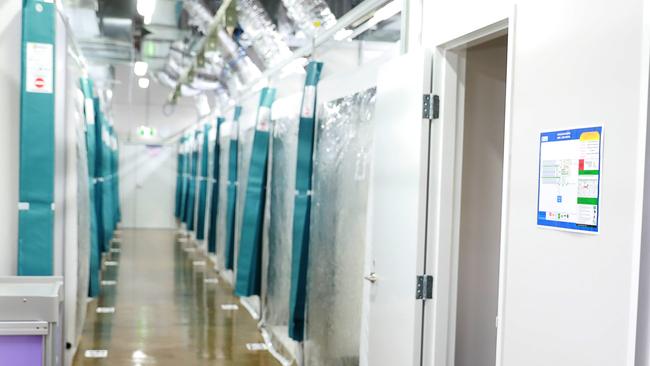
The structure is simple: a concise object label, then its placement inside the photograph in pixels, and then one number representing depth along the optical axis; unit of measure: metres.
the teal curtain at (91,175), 5.78
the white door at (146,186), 15.09
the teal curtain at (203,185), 10.43
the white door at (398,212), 2.74
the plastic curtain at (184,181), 13.40
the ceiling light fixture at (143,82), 12.55
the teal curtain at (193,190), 12.07
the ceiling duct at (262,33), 5.80
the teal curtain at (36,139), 3.33
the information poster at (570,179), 1.71
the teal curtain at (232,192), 7.12
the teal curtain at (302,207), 4.30
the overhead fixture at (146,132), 14.95
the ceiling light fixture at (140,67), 9.41
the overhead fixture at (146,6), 5.40
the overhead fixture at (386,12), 3.26
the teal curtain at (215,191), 8.86
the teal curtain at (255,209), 5.61
